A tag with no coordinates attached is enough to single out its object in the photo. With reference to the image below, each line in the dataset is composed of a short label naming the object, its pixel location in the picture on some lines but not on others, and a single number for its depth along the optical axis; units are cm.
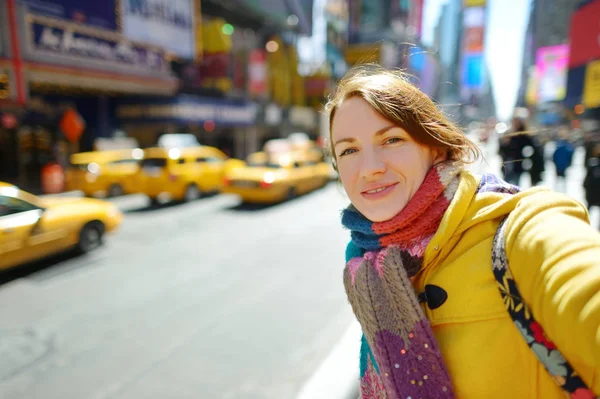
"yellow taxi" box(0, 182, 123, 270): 565
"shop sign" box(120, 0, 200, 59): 1683
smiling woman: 82
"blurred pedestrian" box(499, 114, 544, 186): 532
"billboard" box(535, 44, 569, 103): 4306
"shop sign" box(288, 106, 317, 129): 3309
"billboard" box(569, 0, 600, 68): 964
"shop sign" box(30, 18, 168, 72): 1374
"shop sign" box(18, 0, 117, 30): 1352
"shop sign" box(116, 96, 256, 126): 1942
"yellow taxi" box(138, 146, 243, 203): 1171
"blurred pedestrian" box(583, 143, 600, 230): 587
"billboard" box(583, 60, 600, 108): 849
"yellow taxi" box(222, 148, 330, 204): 1138
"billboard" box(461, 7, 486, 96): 9100
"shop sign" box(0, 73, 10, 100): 1246
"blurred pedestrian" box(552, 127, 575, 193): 840
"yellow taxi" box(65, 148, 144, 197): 1286
